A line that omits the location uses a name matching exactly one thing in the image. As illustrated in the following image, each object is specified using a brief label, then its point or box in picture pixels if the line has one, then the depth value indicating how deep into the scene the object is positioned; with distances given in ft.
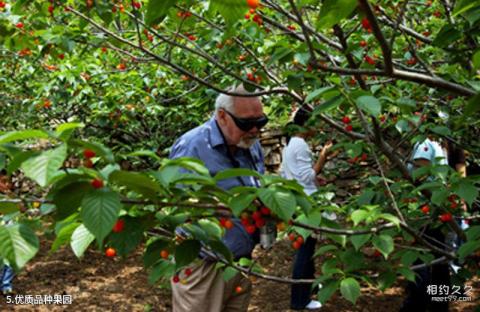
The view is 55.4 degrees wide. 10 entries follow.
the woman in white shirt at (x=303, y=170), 13.47
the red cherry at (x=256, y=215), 4.42
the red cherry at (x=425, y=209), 8.05
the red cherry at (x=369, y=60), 7.64
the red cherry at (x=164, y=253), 4.76
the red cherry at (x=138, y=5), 9.72
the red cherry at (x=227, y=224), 5.32
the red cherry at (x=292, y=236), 6.96
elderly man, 7.89
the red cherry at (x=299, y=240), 7.23
